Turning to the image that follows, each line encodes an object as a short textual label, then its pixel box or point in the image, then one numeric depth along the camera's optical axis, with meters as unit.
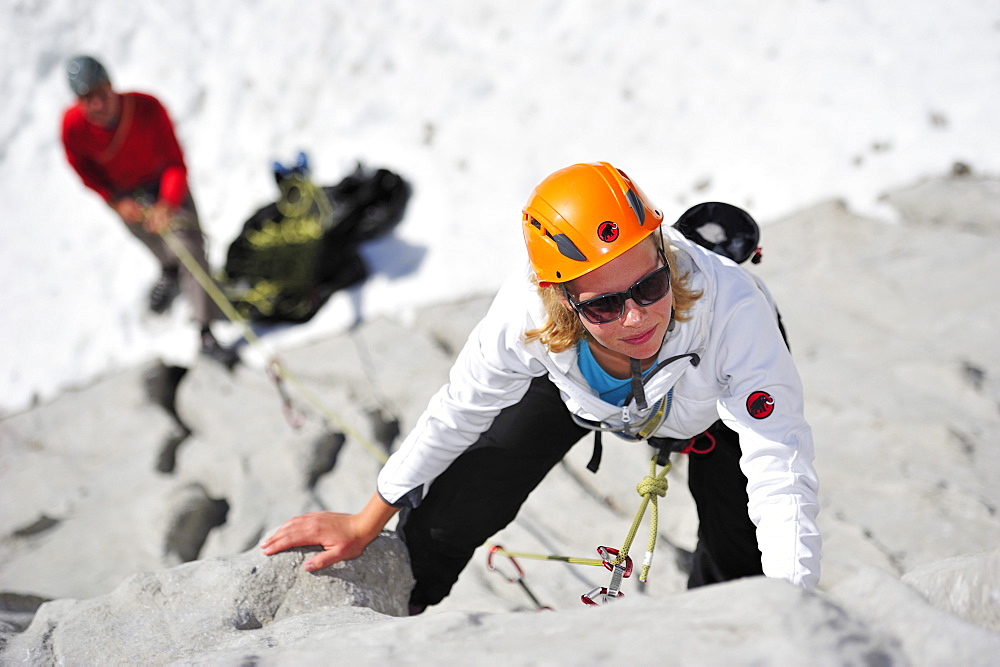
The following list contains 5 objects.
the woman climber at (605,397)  1.99
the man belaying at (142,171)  5.66
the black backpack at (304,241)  5.99
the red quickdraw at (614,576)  2.33
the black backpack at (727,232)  2.44
